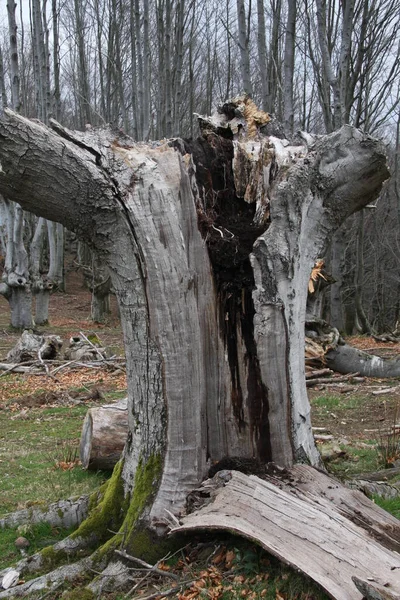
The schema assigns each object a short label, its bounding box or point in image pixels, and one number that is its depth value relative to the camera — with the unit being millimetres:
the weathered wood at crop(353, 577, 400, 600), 2393
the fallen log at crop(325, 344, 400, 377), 11234
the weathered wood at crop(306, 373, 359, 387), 10852
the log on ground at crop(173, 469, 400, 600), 2643
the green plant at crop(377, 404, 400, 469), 5434
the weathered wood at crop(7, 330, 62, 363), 12703
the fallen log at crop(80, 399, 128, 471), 5520
